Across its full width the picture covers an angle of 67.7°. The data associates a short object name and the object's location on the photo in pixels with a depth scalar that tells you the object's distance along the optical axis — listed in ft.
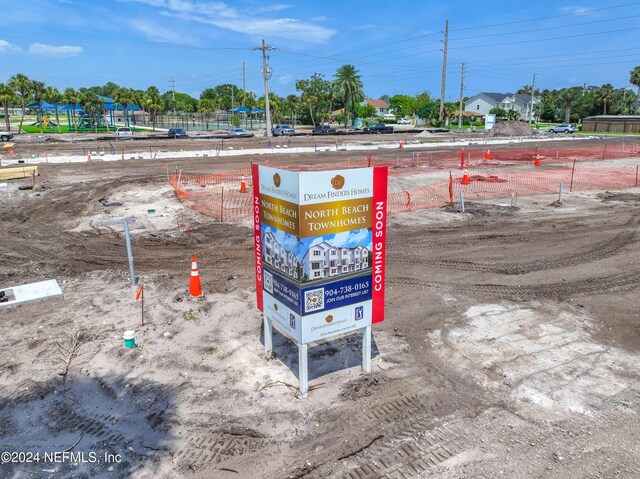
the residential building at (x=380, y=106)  549.66
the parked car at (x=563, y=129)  259.39
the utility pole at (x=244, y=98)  319.43
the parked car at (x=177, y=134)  196.92
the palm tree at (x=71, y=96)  225.80
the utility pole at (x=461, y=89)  285.84
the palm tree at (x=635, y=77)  330.75
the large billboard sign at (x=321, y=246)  19.71
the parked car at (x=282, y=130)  224.74
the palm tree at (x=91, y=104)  224.53
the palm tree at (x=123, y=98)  240.32
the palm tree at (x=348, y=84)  298.35
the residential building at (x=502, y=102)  453.58
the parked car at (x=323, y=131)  236.43
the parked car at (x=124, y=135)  185.98
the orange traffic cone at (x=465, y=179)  77.97
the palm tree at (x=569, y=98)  362.88
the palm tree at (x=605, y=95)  336.90
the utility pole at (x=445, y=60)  255.09
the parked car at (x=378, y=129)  250.16
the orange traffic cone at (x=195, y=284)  33.06
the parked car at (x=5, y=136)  174.60
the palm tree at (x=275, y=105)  278.42
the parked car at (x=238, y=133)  216.10
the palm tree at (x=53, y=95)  228.02
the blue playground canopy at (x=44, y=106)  229.04
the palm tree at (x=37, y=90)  223.51
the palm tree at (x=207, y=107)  300.81
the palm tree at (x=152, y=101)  257.14
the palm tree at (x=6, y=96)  204.54
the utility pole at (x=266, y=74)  204.64
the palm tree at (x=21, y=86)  215.72
